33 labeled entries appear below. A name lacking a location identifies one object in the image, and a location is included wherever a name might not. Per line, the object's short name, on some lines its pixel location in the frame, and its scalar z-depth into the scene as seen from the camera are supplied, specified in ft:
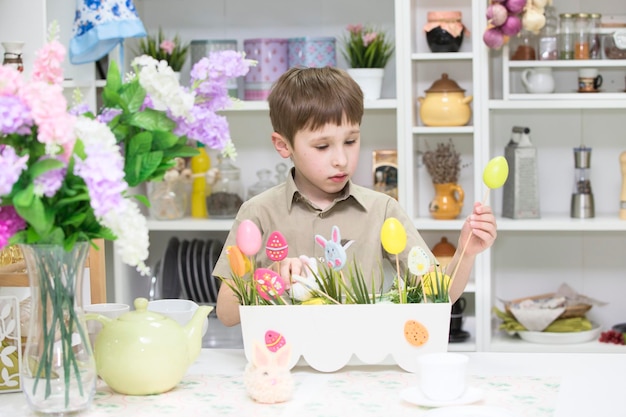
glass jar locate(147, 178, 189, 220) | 10.27
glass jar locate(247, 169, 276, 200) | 10.36
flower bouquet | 3.69
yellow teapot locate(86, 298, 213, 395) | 4.41
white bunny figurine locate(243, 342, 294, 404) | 4.37
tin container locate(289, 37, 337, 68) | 10.02
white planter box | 4.67
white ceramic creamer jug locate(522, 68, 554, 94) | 9.74
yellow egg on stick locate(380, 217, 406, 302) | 4.66
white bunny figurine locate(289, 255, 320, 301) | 4.85
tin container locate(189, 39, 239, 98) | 10.27
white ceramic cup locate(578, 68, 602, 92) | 9.73
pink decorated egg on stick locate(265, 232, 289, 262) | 4.83
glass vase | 4.06
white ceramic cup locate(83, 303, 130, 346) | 4.79
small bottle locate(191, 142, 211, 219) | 10.46
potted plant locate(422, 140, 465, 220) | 9.91
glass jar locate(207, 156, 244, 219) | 10.24
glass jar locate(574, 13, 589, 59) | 9.71
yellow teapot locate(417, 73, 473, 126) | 9.70
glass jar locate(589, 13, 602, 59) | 9.71
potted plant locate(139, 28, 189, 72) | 10.16
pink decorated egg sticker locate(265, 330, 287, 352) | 4.66
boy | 5.79
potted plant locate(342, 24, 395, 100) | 9.84
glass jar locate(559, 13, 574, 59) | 9.71
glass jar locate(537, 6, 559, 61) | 9.65
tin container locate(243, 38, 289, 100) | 10.19
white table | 4.28
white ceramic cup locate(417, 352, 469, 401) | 4.24
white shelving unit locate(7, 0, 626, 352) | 9.63
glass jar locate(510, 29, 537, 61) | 9.70
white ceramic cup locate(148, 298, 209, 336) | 5.23
